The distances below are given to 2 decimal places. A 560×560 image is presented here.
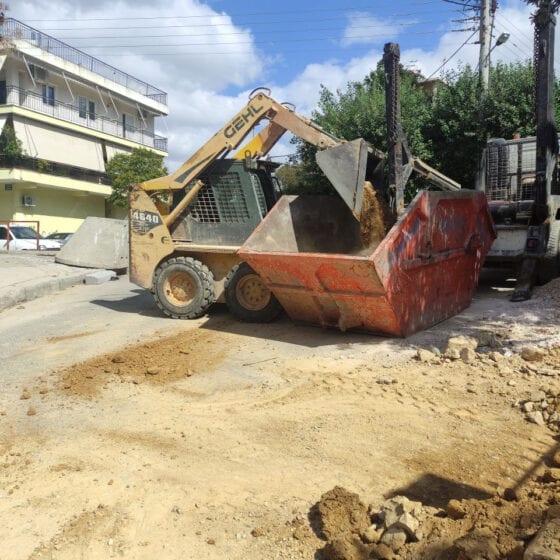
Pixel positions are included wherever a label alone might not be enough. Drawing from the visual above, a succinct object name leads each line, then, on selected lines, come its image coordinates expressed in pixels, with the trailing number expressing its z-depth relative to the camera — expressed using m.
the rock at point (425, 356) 5.53
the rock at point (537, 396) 4.38
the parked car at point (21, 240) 20.70
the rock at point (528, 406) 4.26
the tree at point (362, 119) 16.84
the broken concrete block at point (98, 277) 13.68
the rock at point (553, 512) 2.43
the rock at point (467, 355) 5.38
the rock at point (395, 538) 2.54
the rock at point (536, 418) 4.09
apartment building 29.34
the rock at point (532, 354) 5.30
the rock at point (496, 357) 5.32
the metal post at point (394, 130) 6.71
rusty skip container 5.93
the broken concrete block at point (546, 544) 2.08
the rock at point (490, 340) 5.75
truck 8.58
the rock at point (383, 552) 2.48
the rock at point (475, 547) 2.25
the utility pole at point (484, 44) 16.69
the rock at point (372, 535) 2.67
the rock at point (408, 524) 2.60
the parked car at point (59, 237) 24.56
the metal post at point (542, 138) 8.55
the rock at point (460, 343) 5.61
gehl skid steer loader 7.90
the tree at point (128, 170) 32.72
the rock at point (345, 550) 2.56
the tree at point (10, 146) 28.25
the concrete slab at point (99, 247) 15.67
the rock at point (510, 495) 2.97
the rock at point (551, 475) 3.10
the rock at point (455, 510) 2.77
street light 16.73
